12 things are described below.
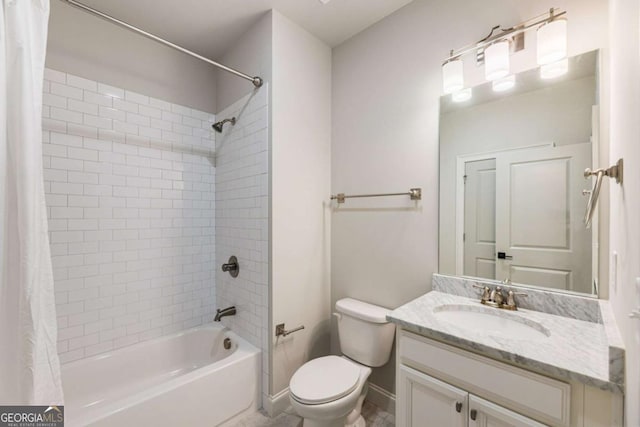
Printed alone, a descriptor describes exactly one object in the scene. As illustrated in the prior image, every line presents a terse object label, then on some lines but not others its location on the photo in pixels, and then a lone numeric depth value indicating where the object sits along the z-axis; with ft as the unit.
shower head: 6.93
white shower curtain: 2.80
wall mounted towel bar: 5.46
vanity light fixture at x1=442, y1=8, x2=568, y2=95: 3.91
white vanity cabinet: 2.66
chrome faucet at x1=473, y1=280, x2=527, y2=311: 4.25
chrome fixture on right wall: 2.64
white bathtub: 4.43
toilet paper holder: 5.89
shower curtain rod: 4.02
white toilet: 4.43
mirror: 3.91
